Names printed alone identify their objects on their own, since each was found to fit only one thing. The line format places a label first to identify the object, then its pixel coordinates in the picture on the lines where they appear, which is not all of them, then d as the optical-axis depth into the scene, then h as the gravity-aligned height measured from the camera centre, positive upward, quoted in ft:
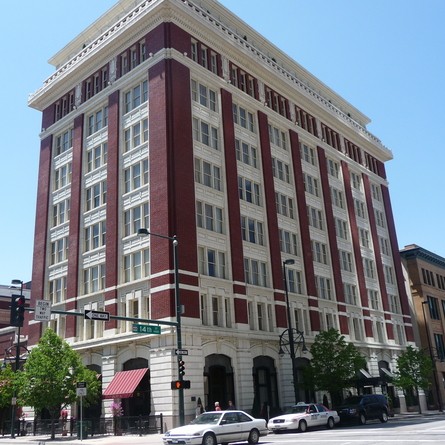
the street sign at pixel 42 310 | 78.69 +14.79
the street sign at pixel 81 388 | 97.46 +4.27
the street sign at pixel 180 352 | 94.53 +9.25
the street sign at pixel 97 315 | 86.28 +14.89
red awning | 117.08 +5.53
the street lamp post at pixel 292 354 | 123.44 +10.10
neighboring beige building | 232.94 +38.56
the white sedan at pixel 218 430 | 72.38 -3.43
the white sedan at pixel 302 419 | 101.81 -3.58
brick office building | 127.54 +53.73
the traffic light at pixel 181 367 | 92.97 +6.57
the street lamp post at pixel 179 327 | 91.61 +13.70
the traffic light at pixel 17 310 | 75.03 +14.18
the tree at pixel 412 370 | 172.04 +7.20
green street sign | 94.07 +13.62
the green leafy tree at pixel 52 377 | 116.26 +7.72
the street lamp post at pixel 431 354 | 209.87 +14.66
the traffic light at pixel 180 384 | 91.61 +3.65
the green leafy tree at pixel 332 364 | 136.67 +8.21
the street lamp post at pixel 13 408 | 125.39 +1.99
